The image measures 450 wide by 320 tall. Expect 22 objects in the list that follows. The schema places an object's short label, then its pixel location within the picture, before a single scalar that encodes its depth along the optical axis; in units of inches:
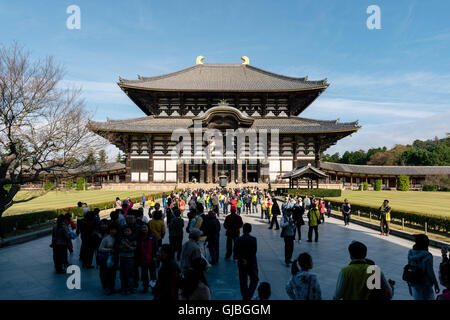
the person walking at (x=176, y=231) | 300.4
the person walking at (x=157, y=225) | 276.5
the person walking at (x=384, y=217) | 457.1
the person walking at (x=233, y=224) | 318.3
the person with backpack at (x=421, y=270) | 173.8
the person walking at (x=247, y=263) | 208.4
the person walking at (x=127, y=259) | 222.1
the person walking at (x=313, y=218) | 395.1
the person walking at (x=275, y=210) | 487.0
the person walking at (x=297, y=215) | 388.8
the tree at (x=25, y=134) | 405.7
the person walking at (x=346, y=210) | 559.5
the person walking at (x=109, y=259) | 228.2
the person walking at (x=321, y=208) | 550.3
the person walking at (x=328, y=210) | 706.7
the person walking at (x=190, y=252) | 201.2
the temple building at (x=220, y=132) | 1510.8
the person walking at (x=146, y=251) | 227.3
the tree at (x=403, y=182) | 1763.0
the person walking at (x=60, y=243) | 284.4
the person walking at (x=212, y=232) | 301.3
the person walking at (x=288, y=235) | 302.7
